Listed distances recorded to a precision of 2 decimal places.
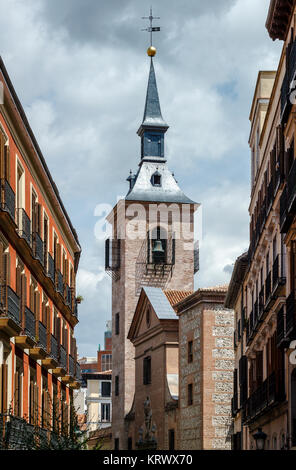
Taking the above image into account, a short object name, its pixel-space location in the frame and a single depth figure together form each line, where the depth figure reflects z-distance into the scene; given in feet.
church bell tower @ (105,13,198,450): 250.78
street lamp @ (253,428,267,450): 96.63
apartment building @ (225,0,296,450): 95.35
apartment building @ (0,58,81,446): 91.50
